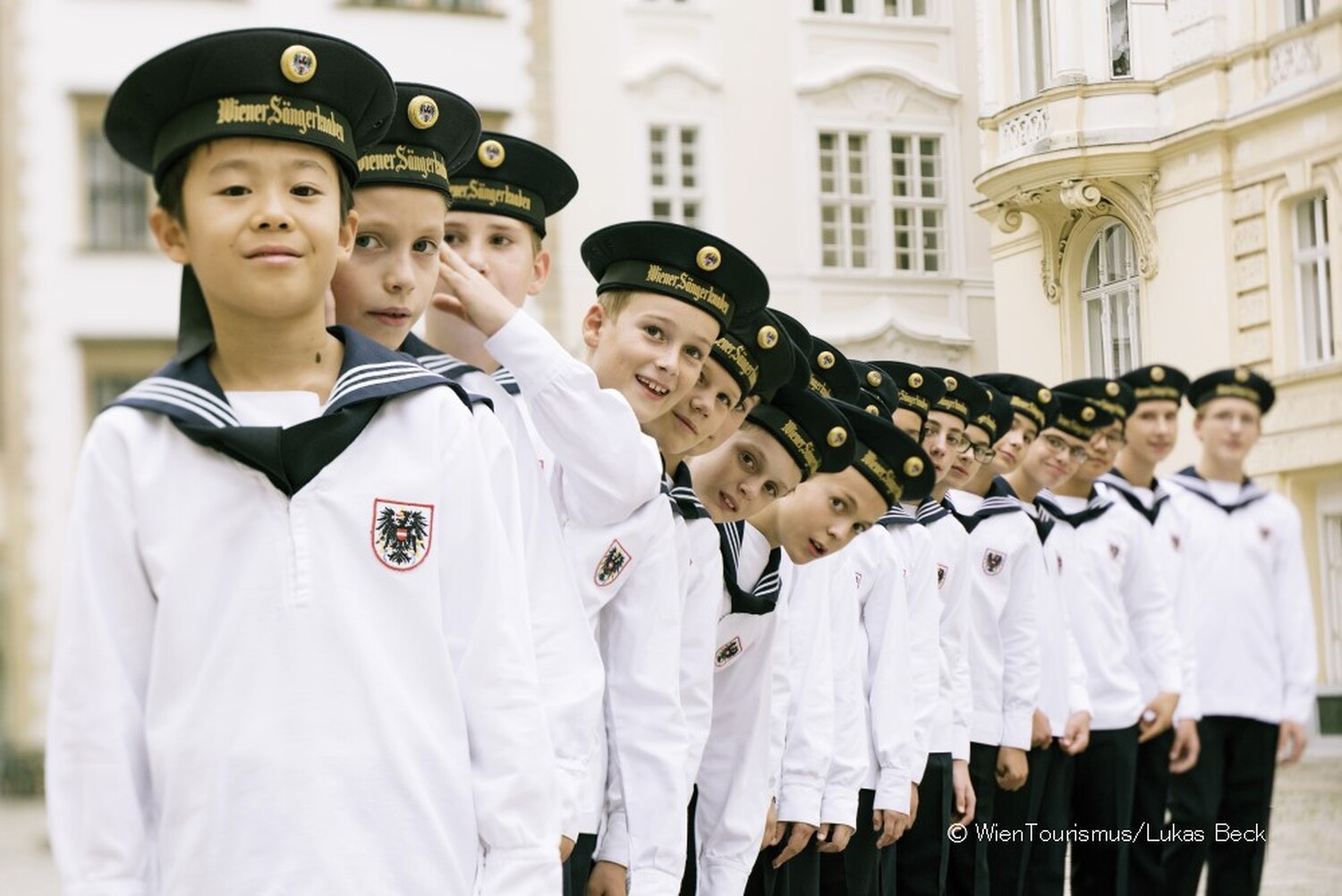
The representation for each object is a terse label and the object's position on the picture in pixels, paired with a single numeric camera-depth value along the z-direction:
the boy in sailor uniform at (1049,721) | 5.88
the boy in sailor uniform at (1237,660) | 5.63
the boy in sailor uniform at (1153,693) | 6.35
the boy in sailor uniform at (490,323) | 2.43
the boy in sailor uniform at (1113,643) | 6.20
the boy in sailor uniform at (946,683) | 5.12
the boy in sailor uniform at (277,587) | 1.83
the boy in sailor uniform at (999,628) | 5.76
